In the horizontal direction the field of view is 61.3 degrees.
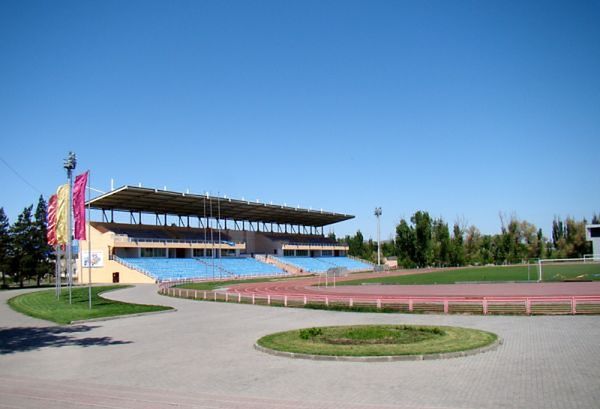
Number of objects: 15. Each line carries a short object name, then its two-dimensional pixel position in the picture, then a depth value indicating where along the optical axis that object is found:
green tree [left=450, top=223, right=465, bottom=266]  104.19
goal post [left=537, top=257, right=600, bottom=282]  48.41
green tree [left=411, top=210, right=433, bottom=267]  98.25
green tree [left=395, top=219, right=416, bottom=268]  99.06
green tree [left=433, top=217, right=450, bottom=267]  103.88
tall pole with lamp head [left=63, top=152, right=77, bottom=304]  34.47
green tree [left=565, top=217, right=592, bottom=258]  107.31
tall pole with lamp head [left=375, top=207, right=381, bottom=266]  97.63
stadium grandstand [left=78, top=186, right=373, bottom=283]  67.88
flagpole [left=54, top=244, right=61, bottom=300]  39.06
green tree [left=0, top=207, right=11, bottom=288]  68.44
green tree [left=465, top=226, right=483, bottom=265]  110.44
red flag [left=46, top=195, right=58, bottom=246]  36.00
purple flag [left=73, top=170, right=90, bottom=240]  29.72
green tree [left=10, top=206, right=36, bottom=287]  69.75
